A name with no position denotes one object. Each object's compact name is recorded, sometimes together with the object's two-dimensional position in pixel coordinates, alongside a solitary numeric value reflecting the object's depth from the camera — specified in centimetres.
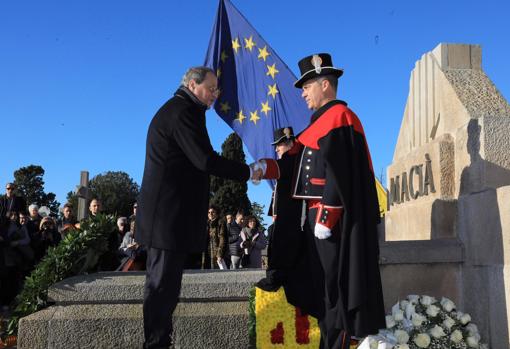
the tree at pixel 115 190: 6294
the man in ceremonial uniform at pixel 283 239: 394
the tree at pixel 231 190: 4044
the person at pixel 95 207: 824
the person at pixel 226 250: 1148
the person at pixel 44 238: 938
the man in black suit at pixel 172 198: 361
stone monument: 391
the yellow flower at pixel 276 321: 420
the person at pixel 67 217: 885
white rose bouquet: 380
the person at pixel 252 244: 1178
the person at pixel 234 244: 1184
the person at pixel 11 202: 993
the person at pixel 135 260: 644
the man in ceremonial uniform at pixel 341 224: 334
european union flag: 805
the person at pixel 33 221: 943
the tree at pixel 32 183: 6019
